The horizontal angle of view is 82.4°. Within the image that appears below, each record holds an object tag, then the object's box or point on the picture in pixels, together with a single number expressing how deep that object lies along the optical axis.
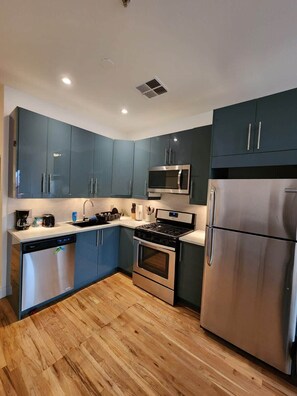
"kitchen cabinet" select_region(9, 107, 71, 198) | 1.99
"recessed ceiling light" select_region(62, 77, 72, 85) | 1.93
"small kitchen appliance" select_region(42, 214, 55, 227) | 2.40
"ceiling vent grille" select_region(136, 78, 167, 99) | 1.95
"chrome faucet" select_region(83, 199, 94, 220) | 3.07
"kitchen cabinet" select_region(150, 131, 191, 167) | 2.44
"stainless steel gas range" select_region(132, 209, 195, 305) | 2.26
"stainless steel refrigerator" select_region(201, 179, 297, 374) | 1.40
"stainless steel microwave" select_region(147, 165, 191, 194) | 2.40
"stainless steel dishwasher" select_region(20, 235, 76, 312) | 1.92
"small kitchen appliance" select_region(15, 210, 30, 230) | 2.17
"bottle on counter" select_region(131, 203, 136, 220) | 3.43
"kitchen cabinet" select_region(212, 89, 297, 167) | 1.46
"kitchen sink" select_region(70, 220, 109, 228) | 2.71
